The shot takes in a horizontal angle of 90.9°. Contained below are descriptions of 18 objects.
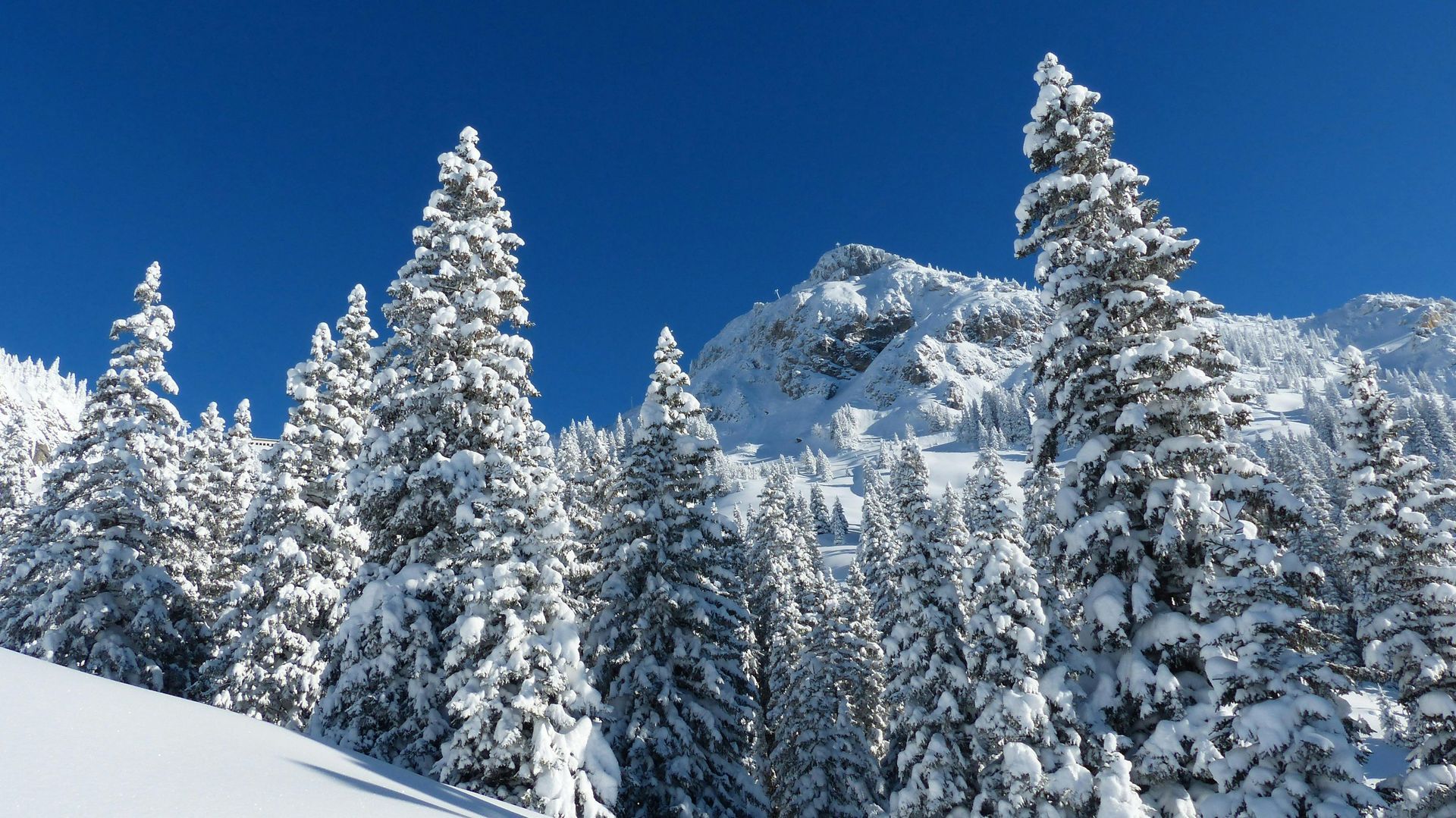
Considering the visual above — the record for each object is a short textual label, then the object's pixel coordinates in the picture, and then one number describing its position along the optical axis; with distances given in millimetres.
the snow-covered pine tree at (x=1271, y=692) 10594
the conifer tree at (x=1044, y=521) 13812
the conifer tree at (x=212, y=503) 28906
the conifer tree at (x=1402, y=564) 16047
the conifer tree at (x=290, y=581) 21453
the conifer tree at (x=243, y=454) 32219
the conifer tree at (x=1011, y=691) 15273
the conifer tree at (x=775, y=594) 33344
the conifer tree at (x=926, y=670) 19641
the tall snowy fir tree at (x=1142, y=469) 11602
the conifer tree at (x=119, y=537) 21453
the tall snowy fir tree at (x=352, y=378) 24000
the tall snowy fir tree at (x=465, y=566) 14898
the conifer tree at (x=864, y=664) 30891
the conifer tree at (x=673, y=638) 19391
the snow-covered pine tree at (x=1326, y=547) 52062
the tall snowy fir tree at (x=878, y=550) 32812
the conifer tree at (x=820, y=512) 128000
